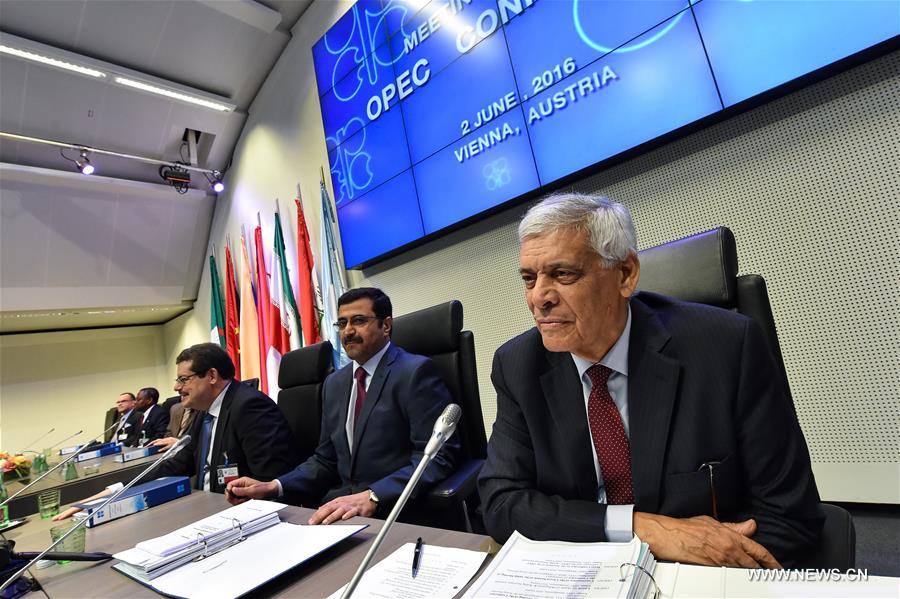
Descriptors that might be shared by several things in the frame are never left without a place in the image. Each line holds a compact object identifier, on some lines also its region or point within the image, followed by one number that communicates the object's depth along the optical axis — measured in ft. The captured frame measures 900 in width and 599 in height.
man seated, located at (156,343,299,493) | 6.97
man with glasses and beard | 5.39
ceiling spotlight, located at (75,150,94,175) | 17.95
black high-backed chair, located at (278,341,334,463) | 8.18
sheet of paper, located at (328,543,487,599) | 2.35
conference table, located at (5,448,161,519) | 7.91
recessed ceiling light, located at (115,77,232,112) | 16.93
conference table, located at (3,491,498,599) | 2.75
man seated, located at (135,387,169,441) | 18.24
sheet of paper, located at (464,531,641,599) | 2.00
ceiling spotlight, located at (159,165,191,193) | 20.34
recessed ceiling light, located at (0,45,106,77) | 14.67
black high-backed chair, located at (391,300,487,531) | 5.29
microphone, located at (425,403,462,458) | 2.31
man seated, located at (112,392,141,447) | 18.75
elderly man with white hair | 2.70
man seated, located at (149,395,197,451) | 11.34
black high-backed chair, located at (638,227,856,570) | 3.67
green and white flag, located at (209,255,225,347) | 19.96
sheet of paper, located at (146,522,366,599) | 2.71
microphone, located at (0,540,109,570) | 3.61
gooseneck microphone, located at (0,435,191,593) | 3.20
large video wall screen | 6.60
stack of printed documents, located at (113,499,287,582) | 3.20
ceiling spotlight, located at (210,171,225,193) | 20.56
